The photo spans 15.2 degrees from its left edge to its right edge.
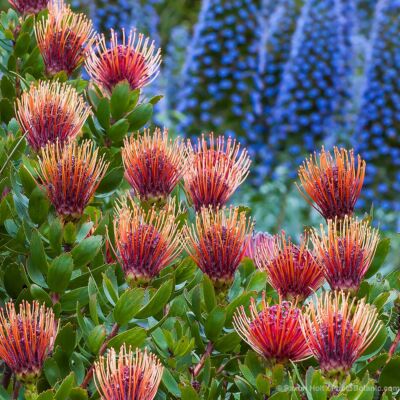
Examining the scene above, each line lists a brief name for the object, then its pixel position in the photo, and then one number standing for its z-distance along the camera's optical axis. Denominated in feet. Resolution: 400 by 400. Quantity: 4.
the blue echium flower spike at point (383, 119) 37.65
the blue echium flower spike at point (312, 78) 40.27
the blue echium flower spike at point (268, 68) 39.13
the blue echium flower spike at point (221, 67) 38.17
